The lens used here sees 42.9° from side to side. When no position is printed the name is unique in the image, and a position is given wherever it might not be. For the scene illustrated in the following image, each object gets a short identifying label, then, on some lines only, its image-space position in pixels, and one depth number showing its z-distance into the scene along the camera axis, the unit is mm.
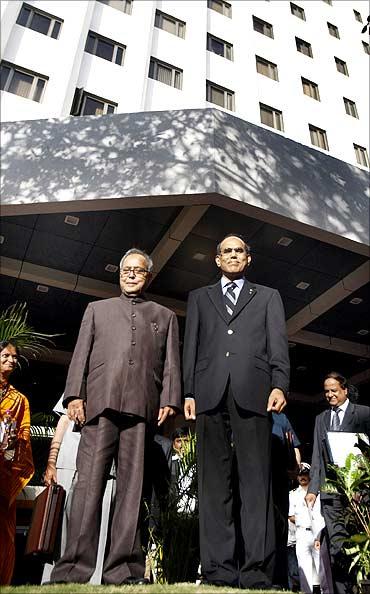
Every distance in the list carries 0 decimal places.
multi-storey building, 7301
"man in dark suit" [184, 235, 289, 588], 2318
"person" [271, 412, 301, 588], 2478
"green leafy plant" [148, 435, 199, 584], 3273
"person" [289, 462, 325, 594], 5496
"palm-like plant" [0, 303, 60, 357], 4801
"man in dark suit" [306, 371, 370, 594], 3938
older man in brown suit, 2270
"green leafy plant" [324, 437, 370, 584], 3618
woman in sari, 3275
